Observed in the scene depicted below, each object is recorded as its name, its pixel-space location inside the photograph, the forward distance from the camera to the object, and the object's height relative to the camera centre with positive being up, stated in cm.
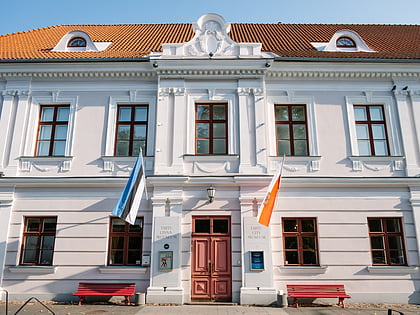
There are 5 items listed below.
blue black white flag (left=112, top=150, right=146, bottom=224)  820 +141
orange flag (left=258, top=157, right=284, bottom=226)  848 +125
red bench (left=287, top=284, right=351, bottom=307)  860 -94
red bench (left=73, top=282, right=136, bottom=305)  868 -89
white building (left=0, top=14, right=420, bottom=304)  907 +243
